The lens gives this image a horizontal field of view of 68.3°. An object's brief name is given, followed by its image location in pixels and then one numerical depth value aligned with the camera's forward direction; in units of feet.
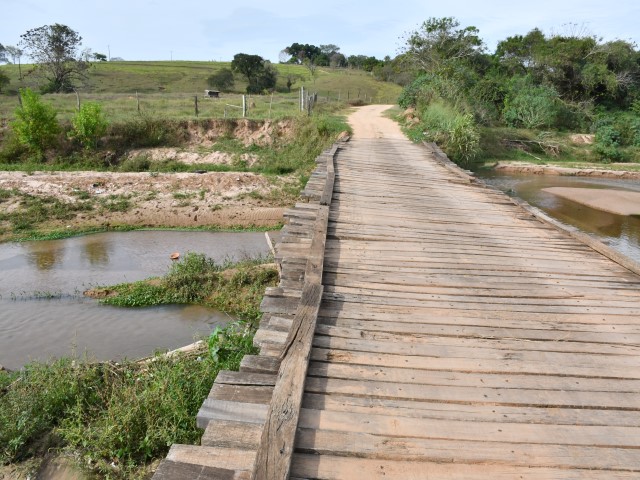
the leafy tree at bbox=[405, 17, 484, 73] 94.53
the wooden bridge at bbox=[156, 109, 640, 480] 7.53
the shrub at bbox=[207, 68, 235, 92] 137.94
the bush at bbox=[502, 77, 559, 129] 78.48
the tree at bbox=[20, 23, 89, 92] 128.16
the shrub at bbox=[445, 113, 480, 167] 53.26
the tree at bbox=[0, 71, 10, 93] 112.78
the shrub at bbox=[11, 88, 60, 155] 55.77
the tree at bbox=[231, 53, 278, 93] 137.49
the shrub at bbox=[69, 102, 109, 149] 57.62
